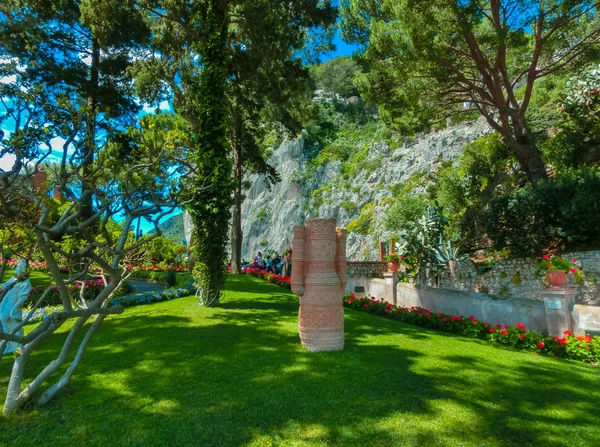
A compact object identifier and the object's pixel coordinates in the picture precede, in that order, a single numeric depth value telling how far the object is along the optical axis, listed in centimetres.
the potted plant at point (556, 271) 666
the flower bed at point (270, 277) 1507
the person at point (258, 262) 2230
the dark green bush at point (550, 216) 1072
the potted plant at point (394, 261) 1227
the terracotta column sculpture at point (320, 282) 533
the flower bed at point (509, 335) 583
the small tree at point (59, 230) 308
